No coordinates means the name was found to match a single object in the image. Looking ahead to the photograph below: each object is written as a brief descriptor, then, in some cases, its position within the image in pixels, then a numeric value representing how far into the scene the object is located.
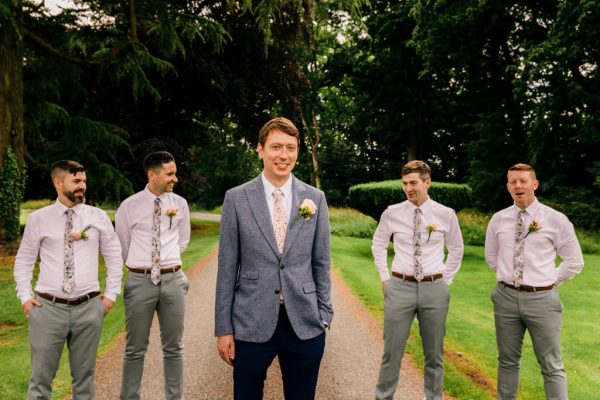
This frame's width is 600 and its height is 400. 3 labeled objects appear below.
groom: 2.75
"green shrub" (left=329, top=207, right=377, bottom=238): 20.44
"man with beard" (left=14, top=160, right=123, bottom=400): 3.61
